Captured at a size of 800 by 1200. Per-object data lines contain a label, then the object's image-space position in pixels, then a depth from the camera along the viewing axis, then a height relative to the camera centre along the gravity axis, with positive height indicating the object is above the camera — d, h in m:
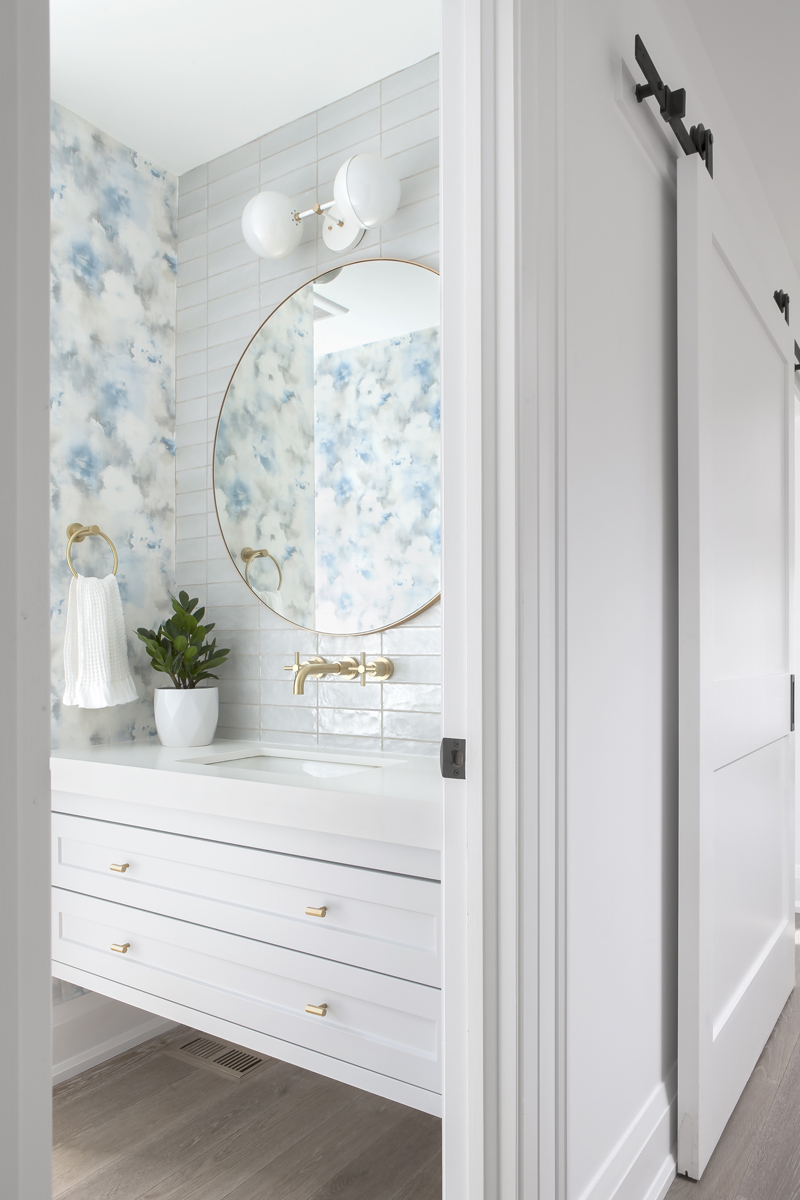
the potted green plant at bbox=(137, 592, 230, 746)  2.19 -0.20
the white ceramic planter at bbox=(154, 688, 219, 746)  2.18 -0.31
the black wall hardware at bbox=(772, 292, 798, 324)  2.41 +0.90
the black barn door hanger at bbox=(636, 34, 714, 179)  1.41 +0.92
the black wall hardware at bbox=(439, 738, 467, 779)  1.09 -0.22
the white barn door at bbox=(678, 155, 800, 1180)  1.57 -0.15
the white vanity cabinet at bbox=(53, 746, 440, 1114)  1.38 -0.61
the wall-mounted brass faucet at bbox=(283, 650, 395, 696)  2.04 -0.17
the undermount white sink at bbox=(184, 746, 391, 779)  1.96 -0.41
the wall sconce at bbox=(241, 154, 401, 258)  1.98 +1.01
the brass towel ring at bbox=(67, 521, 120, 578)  2.21 +0.19
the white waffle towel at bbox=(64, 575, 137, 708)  2.13 -0.13
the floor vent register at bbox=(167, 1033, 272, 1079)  2.04 -1.20
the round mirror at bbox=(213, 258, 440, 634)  2.04 +0.40
